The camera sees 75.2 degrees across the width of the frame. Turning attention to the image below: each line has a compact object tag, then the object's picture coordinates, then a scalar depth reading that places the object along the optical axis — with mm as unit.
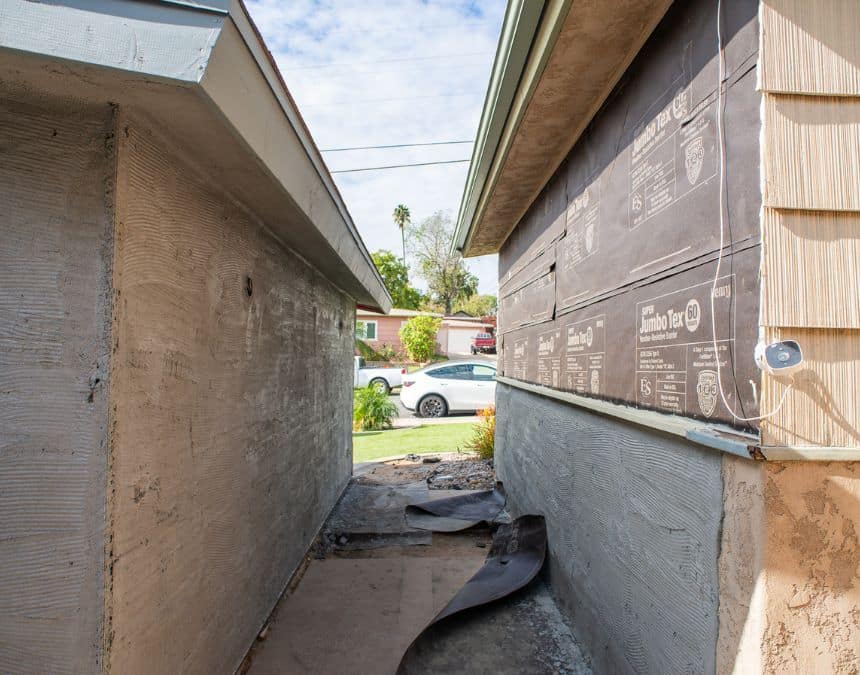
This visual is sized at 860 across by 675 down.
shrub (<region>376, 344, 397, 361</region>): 31156
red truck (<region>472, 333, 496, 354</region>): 33031
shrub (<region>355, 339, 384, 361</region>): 29609
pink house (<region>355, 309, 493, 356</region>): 33562
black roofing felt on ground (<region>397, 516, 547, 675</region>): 3195
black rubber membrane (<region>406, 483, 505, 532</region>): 5688
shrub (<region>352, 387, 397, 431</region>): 12849
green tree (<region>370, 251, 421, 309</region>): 42281
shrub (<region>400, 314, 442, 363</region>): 28234
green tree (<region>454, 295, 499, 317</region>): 51875
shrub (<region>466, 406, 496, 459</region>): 8930
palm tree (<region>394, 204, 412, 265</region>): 56406
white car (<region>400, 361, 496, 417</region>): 14508
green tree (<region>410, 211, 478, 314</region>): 48031
